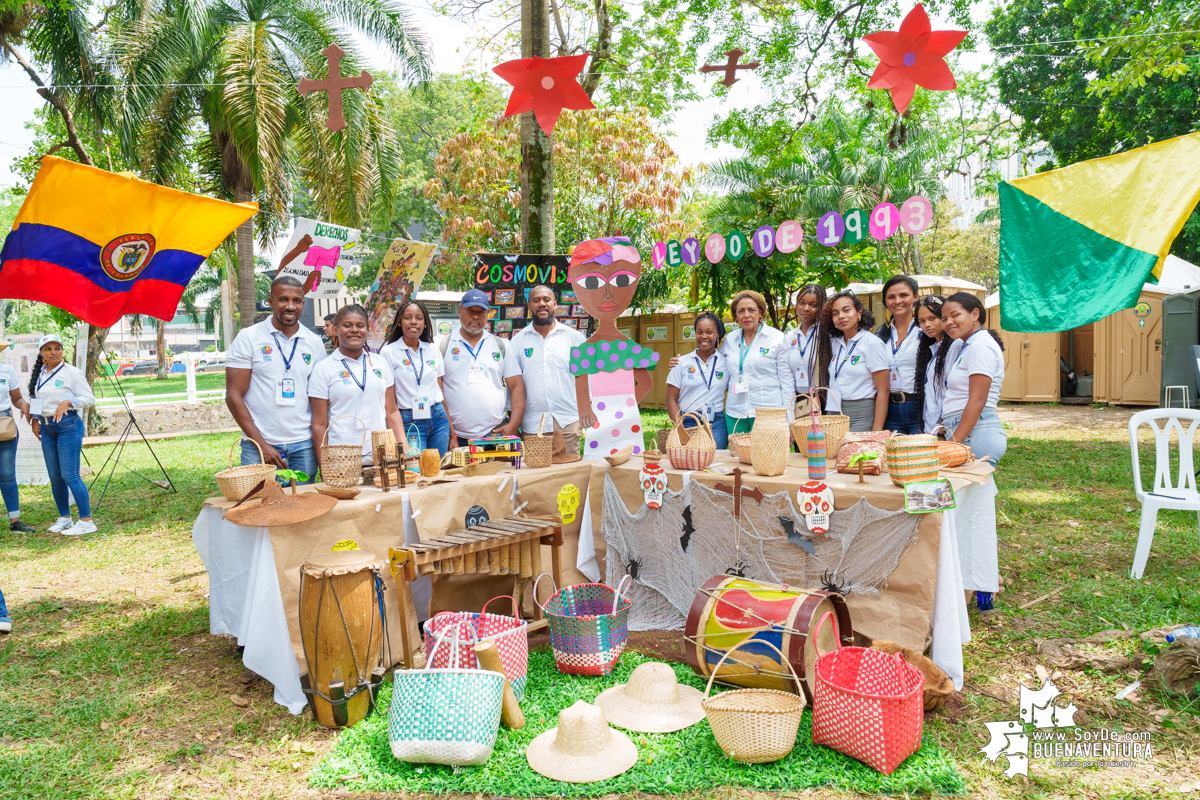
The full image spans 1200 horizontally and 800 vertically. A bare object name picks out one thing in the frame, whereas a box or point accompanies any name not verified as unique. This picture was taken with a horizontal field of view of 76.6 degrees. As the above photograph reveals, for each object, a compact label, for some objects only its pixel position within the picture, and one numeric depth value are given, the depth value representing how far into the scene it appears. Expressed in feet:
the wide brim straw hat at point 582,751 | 8.78
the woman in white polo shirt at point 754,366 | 16.35
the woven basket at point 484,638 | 10.00
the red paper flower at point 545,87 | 15.53
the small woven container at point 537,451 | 13.94
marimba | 10.82
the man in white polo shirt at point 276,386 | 13.14
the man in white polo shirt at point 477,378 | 15.47
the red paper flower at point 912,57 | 13.75
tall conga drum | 10.08
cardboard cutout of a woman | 14.33
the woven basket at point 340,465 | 11.84
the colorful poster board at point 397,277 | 24.38
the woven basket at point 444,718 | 8.89
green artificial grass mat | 8.46
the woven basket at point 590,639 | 11.17
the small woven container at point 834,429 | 12.95
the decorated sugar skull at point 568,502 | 13.73
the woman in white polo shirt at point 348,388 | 13.16
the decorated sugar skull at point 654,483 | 12.99
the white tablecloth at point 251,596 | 10.57
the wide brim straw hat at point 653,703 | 9.86
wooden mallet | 9.71
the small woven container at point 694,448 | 12.88
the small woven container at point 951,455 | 11.84
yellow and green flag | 12.26
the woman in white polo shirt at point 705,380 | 16.94
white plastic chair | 14.20
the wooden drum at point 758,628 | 9.93
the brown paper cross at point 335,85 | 16.09
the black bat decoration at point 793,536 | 11.53
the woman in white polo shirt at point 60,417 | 20.97
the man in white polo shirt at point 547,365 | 15.85
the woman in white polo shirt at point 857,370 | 14.76
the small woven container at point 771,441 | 12.03
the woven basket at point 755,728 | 8.65
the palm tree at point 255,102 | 35.19
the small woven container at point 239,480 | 11.31
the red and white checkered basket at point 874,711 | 8.48
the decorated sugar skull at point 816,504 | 11.10
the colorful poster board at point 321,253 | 21.32
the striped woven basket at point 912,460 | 10.61
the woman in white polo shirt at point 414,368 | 15.21
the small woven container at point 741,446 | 13.17
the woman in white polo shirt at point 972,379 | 12.63
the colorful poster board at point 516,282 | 22.06
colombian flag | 13.33
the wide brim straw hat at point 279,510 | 10.29
